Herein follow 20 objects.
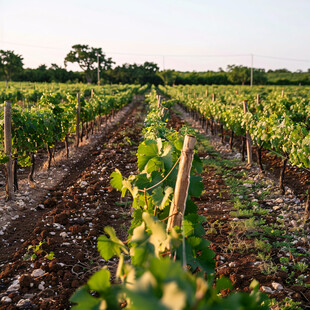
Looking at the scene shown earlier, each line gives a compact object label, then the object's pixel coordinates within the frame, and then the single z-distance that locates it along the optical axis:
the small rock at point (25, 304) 3.29
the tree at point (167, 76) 67.88
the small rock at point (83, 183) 7.12
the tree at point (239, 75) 63.88
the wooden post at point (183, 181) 2.24
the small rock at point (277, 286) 3.61
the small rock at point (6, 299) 3.38
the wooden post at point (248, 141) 8.98
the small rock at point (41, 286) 3.62
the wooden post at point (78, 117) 10.93
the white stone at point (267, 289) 3.56
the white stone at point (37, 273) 3.84
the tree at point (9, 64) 54.31
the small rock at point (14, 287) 3.59
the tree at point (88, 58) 68.69
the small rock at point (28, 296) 3.49
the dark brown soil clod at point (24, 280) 3.64
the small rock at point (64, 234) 4.87
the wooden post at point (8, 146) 6.02
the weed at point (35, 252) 4.18
